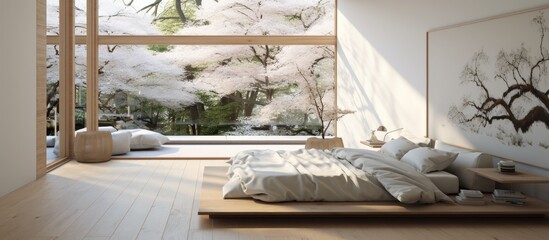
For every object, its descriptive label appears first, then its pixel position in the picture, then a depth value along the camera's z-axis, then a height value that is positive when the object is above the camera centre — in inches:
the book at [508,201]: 162.7 -26.4
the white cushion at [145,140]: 312.3 -16.2
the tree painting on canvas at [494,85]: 165.3 +9.4
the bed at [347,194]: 156.0 -25.0
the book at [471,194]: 165.3 -24.4
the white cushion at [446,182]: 179.9 -22.9
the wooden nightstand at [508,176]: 153.9 -18.5
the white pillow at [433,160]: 186.5 -16.4
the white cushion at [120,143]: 299.3 -17.2
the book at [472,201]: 164.6 -26.4
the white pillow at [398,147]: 214.8 -13.9
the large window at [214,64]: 314.3 +27.5
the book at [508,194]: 164.1 -24.4
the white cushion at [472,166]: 181.2 -19.3
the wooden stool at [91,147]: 275.0 -17.9
